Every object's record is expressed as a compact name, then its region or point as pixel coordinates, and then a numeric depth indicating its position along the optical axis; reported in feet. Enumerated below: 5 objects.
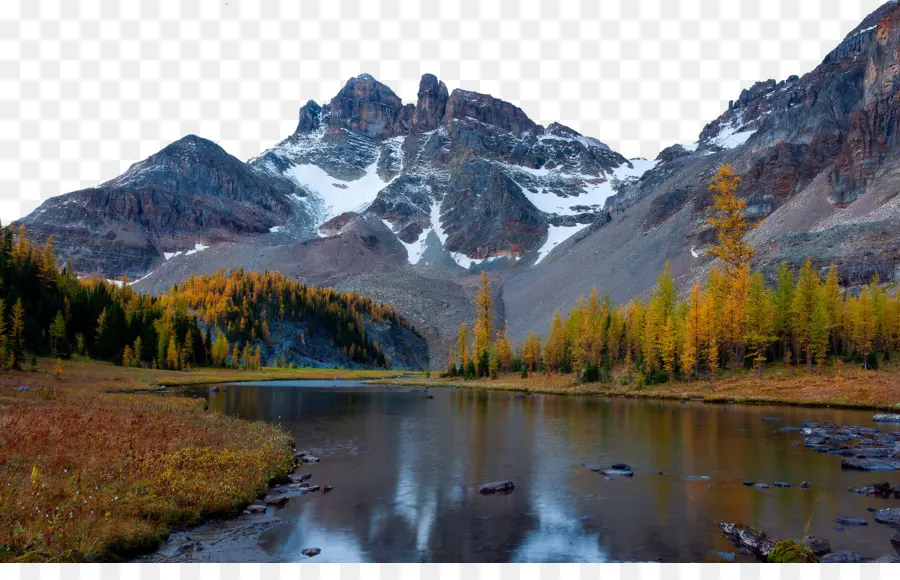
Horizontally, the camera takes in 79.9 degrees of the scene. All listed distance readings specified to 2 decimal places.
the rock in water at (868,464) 85.87
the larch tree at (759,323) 217.15
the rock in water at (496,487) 72.90
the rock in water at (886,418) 141.08
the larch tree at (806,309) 217.15
